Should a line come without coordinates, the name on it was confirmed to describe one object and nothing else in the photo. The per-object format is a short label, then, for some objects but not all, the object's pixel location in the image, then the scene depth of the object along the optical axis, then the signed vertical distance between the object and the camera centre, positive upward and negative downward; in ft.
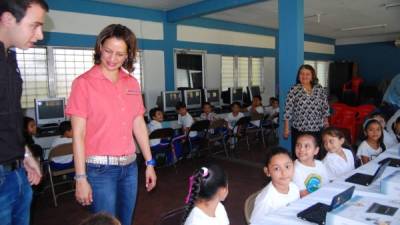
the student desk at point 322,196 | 4.32 -1.67
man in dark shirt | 3.66 -0.07
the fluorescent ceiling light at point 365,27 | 29.13 +5.56
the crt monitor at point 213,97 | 20.62 -0.45
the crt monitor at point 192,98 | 19.47 -0.48
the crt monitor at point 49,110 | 14.44 -0.86
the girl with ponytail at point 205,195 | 4.46 -1.44
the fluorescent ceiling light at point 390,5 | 20.70 +5.23
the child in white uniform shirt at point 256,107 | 20.48 -1.14
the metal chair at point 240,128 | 17.75 -2.18
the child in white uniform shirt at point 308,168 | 6.71 -1.64
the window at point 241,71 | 25.43 +1.46
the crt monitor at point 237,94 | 22.14 -0.31
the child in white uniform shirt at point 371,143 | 9.16 -1.54
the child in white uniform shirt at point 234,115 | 19.29 -1.51
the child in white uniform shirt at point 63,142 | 11.64 -1.89
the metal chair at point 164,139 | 13.82 -2.19
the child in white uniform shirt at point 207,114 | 18.30 -1.34
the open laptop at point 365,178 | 5.77 -1.61
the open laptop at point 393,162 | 6.91 -1.56
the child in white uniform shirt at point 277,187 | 5.24 -1.63
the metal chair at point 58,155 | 10.97 -2.12
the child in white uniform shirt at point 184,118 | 16.72 -1.46
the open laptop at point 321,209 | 4.11 -1.62
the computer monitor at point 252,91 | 23.77 -0.12
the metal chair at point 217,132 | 16.58 -2.25
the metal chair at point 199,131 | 15.47 -2.03
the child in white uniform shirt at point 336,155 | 7.70 -1.59
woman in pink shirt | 4.66 -0.53
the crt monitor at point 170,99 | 18.42 -0.51
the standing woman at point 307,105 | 10.86 -0.54
